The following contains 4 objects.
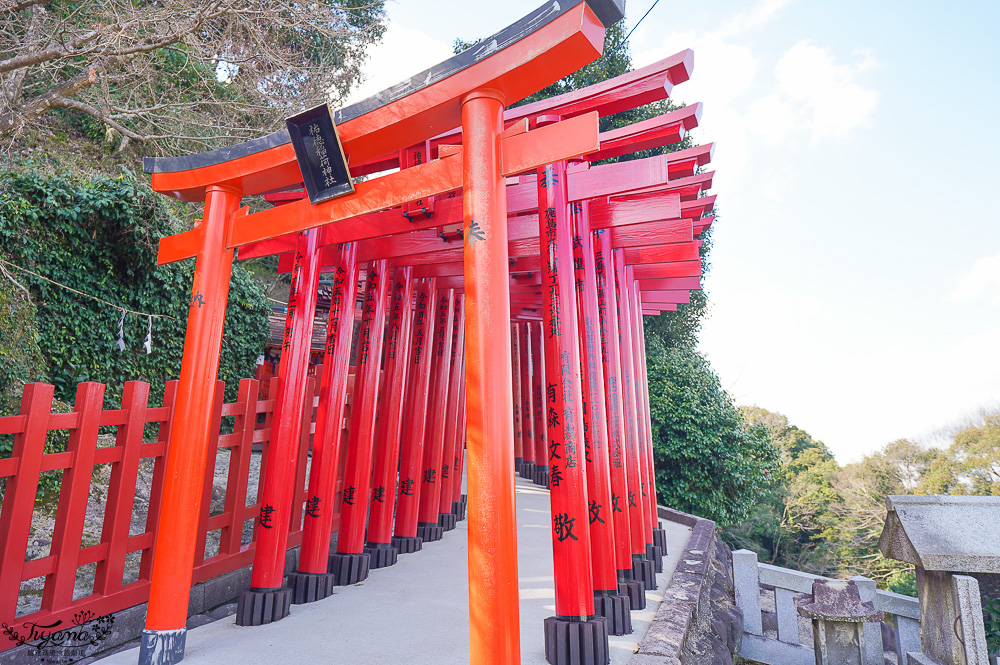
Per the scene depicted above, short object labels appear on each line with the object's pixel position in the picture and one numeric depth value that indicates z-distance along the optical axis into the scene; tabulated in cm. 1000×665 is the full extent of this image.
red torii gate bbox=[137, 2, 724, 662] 254
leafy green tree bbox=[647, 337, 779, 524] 1052
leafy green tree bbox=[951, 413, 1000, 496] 1842
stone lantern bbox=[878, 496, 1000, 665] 344
